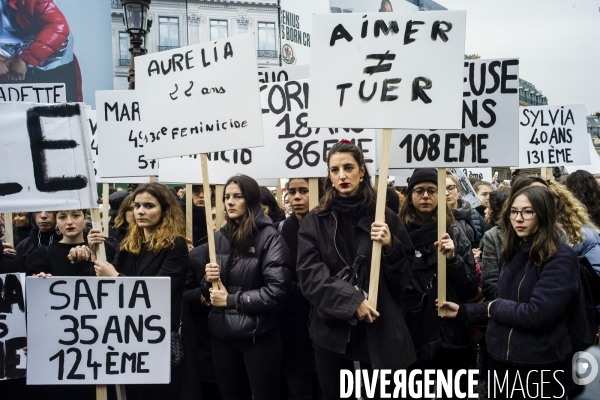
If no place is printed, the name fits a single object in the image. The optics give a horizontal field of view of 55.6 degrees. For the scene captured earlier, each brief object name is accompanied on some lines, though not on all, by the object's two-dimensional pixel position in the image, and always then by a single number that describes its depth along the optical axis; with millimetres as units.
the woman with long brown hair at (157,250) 3645
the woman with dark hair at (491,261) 3984
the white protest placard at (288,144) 4590
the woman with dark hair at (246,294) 3520
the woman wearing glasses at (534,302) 3105
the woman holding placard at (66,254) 3762
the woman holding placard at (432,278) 3652
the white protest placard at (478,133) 3986
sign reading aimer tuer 3326
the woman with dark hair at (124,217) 4656
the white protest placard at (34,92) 5102
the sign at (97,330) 3379
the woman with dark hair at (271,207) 5039
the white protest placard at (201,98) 3719
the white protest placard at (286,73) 5449
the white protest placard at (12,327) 3455
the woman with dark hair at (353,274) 3008
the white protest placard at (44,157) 3430
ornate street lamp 7426
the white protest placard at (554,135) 6566
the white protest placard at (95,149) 5764
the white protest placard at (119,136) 5270
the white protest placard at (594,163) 8248
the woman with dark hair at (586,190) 4801
